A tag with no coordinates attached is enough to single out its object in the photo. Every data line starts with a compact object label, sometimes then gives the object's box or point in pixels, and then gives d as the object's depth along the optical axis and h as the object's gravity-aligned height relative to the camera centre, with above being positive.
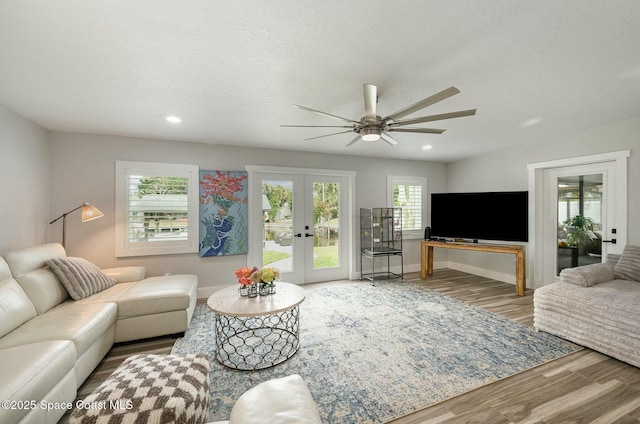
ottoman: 1.20 -0.93
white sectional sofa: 1.46 -0.90
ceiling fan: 1.73 +0.73
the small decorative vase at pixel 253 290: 2.59 -0.81
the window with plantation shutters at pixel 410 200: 5.54 +0.21
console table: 4.09 -0.74
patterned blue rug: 1.91 -1.37
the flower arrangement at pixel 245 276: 2.57 -0.66
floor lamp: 3.13 -0.04
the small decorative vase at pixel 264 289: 2.65 -0.82
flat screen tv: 4.34 -0.11
